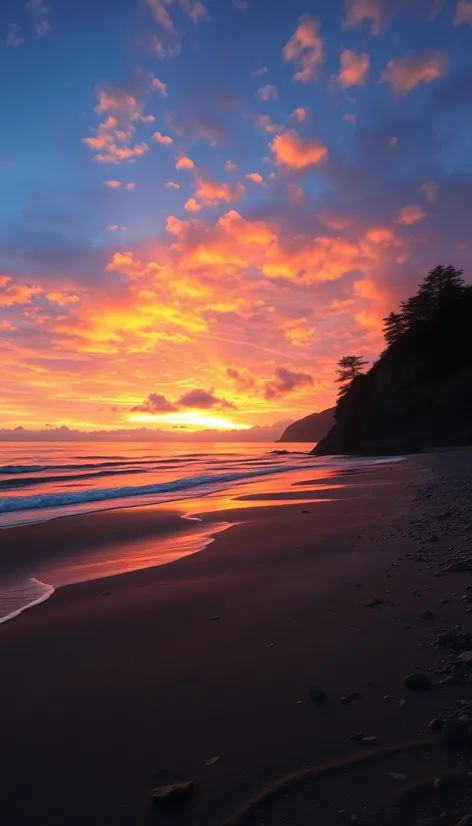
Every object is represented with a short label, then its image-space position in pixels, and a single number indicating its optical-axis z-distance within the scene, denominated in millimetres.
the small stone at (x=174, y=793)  2176
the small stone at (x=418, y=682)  2922
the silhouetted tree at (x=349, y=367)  73000
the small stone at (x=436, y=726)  2508
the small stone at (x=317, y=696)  2900
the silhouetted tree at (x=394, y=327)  63625
